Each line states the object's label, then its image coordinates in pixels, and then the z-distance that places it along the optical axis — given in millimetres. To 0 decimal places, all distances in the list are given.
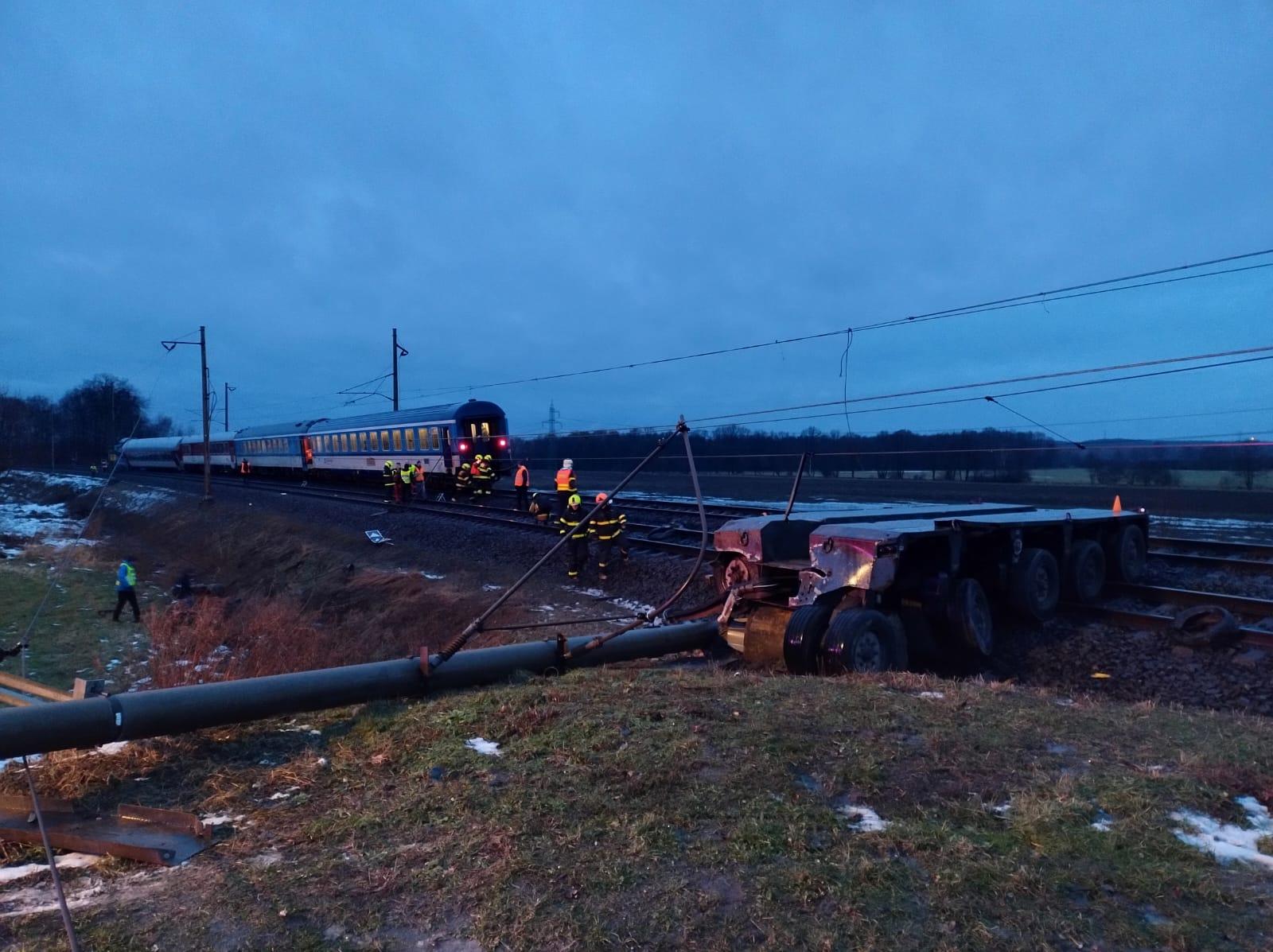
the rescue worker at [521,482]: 23047
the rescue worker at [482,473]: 26641
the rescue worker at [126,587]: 17797
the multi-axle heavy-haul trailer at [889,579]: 8398
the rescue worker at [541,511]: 19875
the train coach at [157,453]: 61075
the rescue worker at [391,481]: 27786
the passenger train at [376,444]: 29844
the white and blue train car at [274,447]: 42812
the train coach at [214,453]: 53219
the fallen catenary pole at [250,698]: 4788
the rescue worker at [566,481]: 16906
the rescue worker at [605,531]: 14773
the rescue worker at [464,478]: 27766
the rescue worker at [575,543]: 15086
